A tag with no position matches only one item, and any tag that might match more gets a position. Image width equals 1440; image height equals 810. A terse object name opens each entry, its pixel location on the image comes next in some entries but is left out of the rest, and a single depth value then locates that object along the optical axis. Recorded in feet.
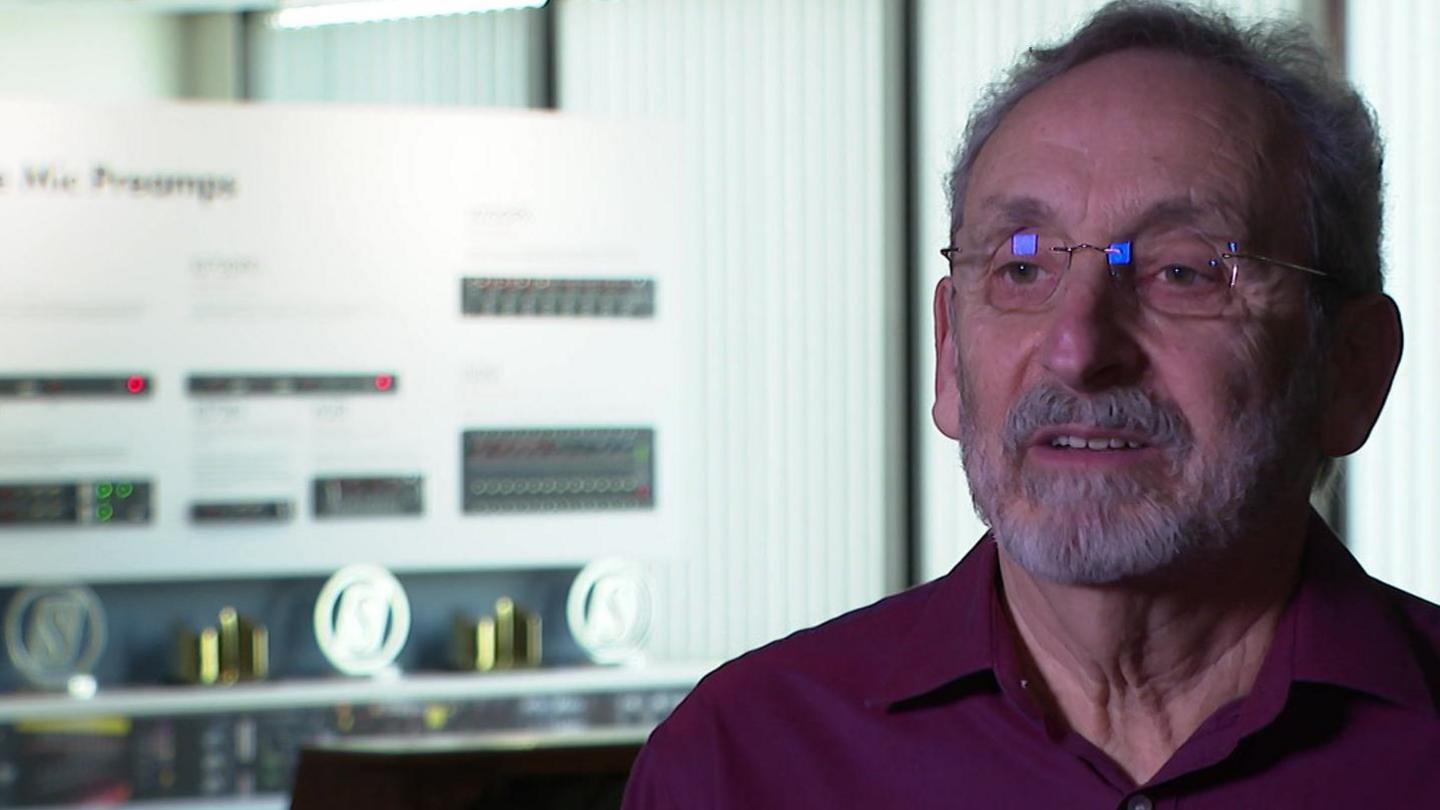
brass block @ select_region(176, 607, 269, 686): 13.47
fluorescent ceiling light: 14.55
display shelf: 12.99
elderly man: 4.01
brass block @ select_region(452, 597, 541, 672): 14.15
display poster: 13.10
